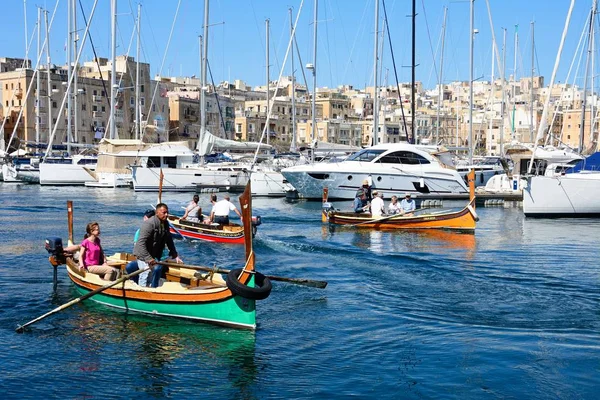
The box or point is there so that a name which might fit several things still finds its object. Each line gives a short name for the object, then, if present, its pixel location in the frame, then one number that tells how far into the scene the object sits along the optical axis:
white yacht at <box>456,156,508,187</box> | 48.28
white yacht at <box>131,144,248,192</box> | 48.94
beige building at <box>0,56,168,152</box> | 88.75
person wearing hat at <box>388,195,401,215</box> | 28.55
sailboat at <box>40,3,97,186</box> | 54.66
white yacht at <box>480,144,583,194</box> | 44.30
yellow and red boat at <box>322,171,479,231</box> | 27.36
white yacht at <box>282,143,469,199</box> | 40.59
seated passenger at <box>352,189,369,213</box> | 30.23
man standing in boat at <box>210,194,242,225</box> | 24.66
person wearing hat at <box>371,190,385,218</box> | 28.65
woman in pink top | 15.41
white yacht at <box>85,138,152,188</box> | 53.09
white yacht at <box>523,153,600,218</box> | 32.62
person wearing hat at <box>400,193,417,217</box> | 28.90
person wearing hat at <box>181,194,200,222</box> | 25.30
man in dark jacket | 14.25
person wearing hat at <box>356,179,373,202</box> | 30.72
